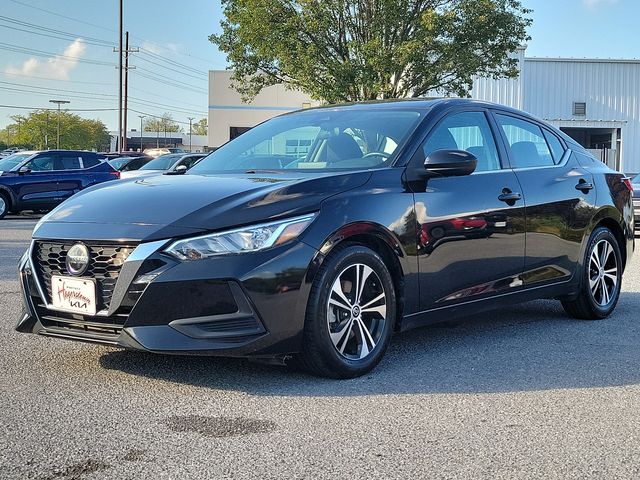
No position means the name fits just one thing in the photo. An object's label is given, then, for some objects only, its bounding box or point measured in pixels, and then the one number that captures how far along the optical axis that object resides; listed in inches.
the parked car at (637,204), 589.0
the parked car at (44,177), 759.7
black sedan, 161.9
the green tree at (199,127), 6658.5
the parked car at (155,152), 1276.3
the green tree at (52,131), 5334.6
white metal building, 1510.8
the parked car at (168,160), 836.7
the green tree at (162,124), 6870.1
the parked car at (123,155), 1181.7
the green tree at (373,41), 1114.7
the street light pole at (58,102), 5006.4
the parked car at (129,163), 1064.8
